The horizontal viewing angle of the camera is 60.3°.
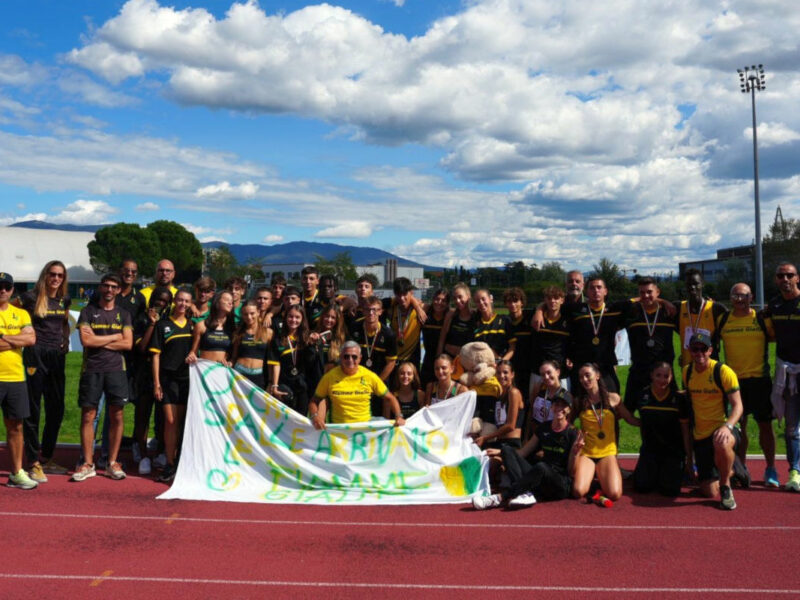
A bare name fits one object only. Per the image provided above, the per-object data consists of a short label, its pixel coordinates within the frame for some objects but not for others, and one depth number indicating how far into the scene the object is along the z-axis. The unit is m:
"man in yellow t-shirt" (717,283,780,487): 7.09
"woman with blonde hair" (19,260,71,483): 7.39
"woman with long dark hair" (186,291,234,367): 7.52
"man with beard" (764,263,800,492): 6.92
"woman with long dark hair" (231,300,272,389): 7.52
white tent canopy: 96.75
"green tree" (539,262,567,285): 71.39
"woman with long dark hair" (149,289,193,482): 7.40
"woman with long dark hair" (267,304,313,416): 7.62
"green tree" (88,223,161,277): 86.88
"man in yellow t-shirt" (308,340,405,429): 7.14
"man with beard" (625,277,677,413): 7.28
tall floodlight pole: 32.08
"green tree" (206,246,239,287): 85.50
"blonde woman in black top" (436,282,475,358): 7.83
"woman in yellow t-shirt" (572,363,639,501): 6.68
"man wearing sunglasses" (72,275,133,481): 7.21
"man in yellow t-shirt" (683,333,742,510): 6.55
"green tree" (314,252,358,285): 82.06
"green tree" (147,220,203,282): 91.12
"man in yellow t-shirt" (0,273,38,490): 6.79
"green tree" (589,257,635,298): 45.12
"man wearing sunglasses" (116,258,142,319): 7.81
